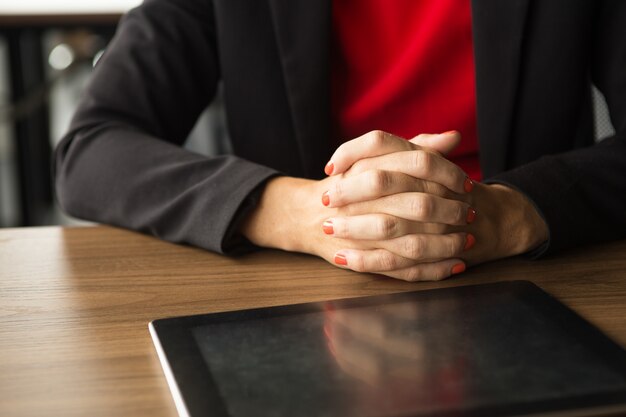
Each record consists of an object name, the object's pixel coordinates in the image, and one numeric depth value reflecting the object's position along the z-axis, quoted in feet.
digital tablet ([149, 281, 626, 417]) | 2.34
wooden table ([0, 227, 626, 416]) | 2.49
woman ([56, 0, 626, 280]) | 3.06
